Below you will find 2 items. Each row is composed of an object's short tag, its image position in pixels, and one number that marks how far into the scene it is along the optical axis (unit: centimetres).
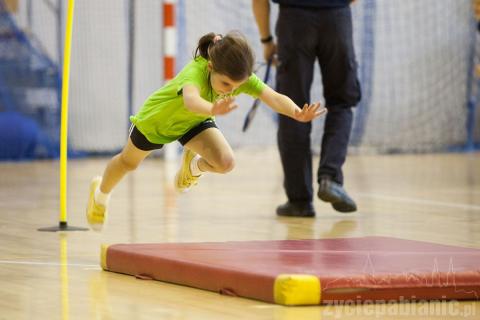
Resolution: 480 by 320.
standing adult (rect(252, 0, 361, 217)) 965
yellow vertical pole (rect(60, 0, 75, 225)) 830
